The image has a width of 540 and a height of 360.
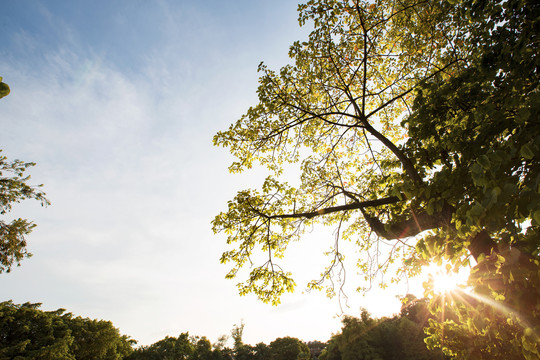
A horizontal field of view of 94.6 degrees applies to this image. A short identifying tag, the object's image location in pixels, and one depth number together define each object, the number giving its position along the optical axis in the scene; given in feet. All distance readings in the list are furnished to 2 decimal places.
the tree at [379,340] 111.75
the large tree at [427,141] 7.83
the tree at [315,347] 278.05
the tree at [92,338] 118.21
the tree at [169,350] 176.38
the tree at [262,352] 201.25
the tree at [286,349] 194.03
